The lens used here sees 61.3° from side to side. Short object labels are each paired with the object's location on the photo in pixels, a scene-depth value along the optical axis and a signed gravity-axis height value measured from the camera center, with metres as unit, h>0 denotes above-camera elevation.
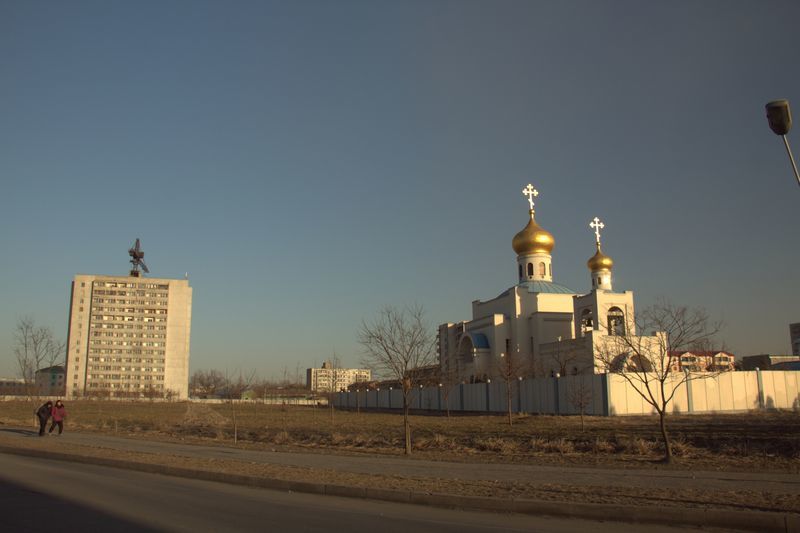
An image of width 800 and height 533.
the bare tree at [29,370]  44.09 +1.18
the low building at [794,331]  117.28 +9.07
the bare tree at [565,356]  50.91 +2.13
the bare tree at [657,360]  20.00 +1.15
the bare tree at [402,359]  22.77 +0.87
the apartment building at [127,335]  127.75 +9.85
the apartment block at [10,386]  142.85 +0.45
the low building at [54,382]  113.79 +1.09
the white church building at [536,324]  52.06 +5.34
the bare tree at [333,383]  63.78 +0.28
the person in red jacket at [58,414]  27.26 -1.06
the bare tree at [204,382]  95.81 +0.80
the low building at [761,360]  81.81 +2.97
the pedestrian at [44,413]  26.09 -0.98
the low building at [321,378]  169.25 +2.14
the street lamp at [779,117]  9.66 +3.78
